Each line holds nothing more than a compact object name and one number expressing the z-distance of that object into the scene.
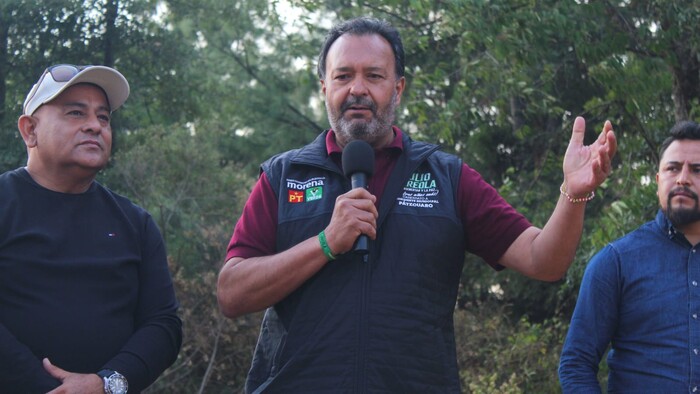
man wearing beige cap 3.54
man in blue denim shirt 4.05
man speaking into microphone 3.25
